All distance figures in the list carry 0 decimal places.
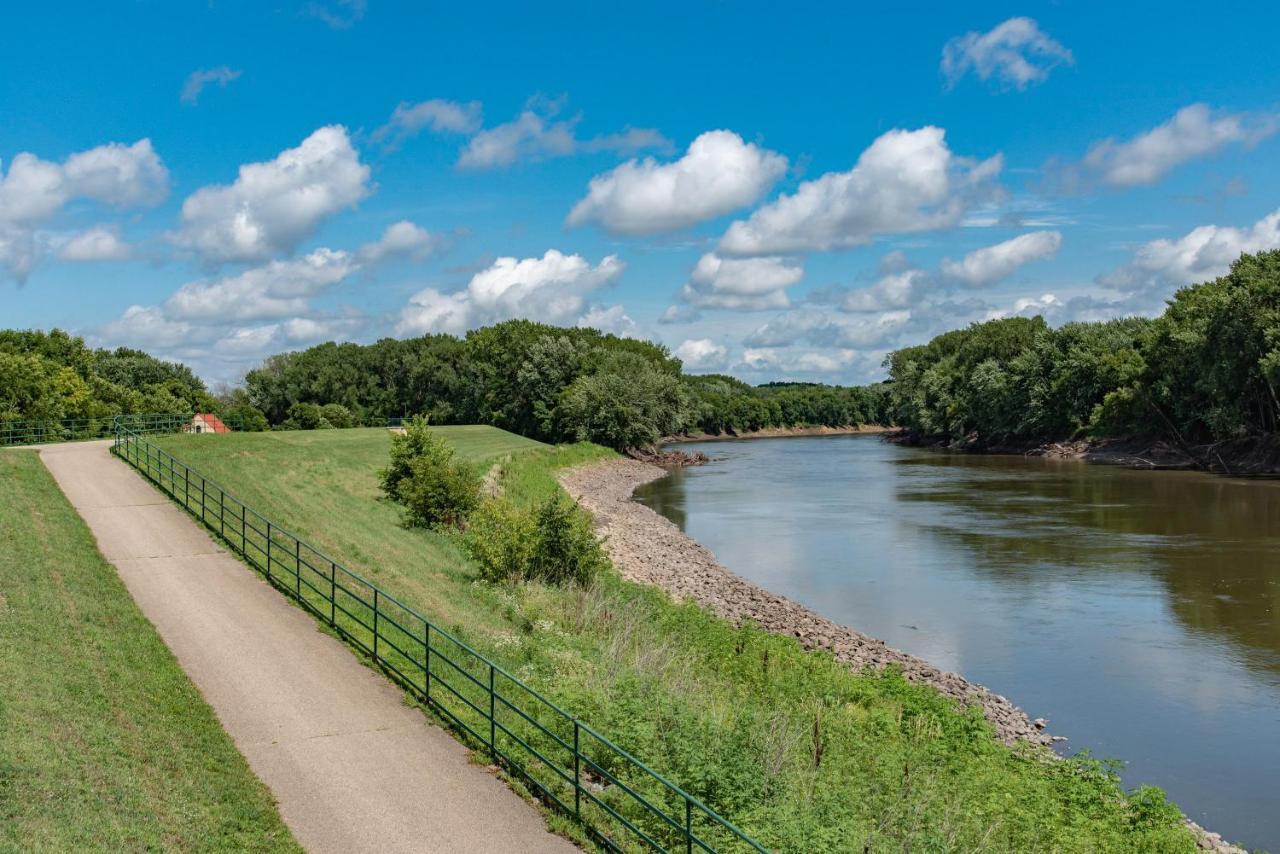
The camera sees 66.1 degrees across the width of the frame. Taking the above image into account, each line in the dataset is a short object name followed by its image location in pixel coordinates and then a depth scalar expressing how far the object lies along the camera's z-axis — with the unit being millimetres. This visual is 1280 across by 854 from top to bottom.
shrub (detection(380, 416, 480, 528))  36188
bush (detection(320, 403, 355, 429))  104188
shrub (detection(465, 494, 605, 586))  27406
